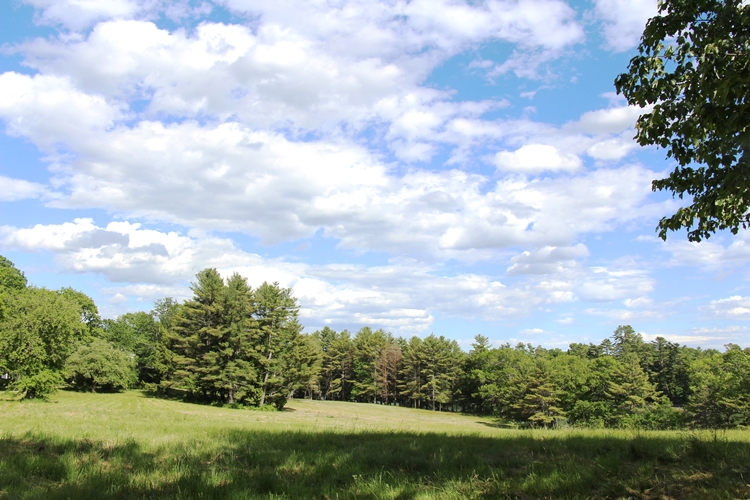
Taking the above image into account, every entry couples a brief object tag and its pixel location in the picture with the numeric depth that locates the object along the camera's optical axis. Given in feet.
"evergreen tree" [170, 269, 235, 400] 183.01
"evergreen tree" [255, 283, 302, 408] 186.50
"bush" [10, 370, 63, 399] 124.88
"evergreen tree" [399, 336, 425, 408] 333.62
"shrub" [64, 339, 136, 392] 209.05
